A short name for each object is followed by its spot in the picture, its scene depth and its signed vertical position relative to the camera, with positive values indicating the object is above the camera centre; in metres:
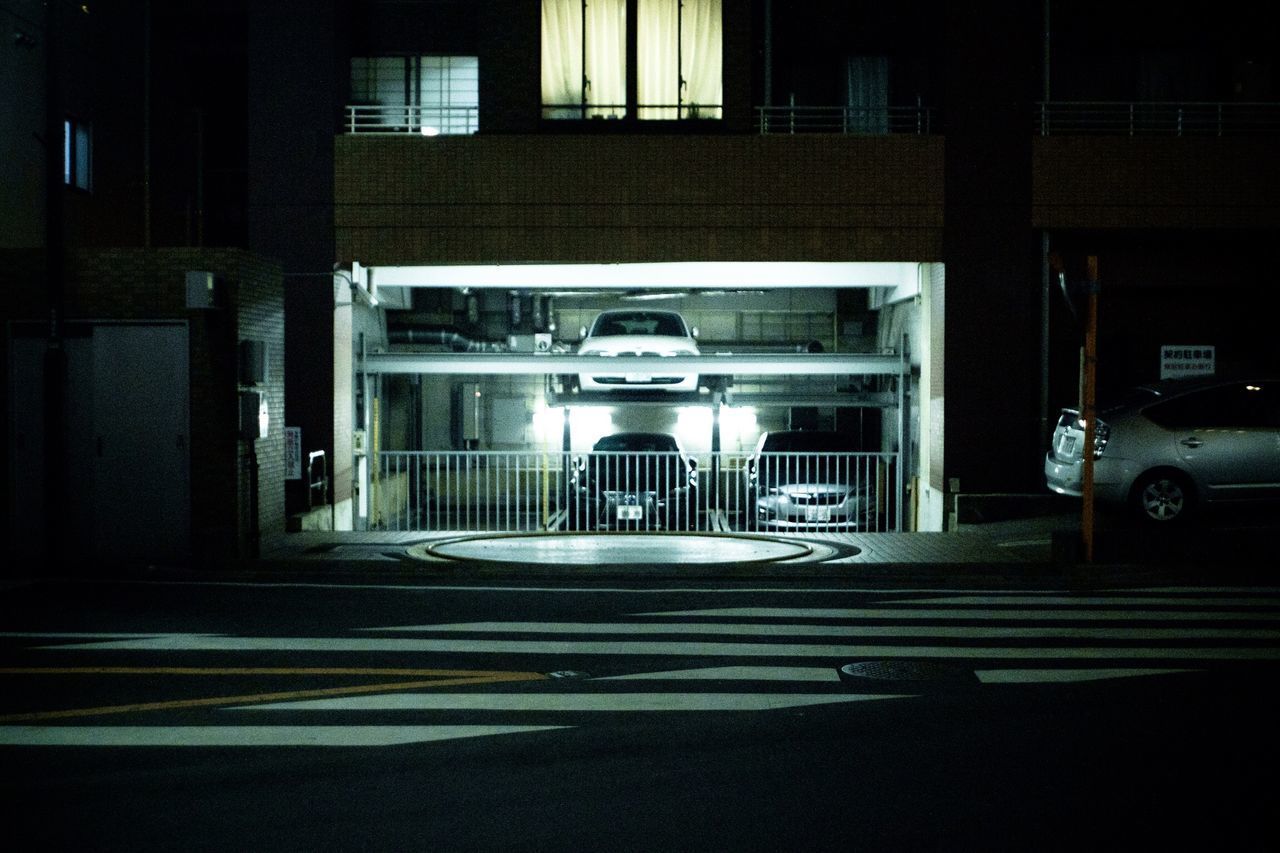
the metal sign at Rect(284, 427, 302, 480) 18.03 -0.47
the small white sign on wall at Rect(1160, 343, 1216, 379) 19.16 +0.78
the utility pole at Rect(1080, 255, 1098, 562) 13.81 +0.05
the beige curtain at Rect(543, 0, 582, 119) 19.70 +5.30
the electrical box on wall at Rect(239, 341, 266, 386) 14.90 +0.62
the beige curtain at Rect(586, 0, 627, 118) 19.70 +5.32
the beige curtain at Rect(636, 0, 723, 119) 19.66 +5.27
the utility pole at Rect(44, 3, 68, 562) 14.09 +0.60
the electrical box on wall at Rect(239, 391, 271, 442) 14.80 +0.03
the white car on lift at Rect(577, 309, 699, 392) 21.00 +1.02
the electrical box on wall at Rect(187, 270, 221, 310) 14.39 +1.37
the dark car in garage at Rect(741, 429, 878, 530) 18.53 -1.13
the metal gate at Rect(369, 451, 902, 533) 18.41 -1.15
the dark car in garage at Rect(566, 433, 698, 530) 18.42 -1.12
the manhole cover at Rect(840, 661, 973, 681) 8.59 -1.66
